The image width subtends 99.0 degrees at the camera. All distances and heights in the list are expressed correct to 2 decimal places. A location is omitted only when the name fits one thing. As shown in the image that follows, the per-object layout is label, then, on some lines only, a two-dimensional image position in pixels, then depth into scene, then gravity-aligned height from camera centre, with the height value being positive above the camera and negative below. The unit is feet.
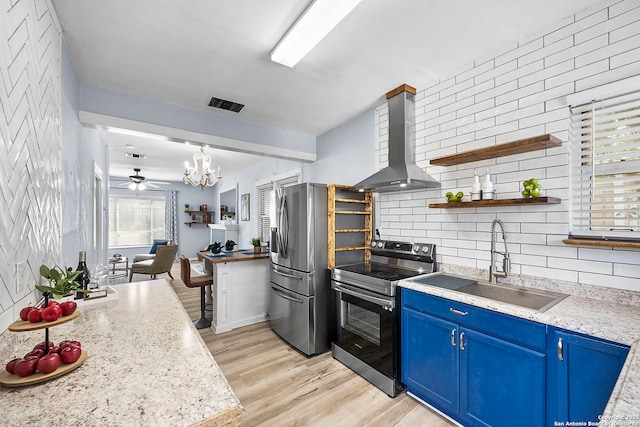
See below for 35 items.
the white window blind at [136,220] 27.37 -0.44
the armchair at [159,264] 18.72 -3.38
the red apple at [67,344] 3.02 -1.43
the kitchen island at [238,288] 11.04 -3.08
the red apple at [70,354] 2.90 -1.48
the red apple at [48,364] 2.69 -1.46
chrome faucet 6.69 -1.14
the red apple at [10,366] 2.68 -1.47
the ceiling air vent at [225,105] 9.65 +4.05
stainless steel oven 7.11 -2.70
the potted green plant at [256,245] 12.70 -1.40
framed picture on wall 22.04 +0.70
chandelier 13.38 +2.17
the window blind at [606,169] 5.26 +0.92
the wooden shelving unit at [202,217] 30.17 -0.16
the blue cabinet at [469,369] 4.84 -3.17
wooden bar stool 11.36 -2.76
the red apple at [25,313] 3.05 -1.08
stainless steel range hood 8.18 +2.15
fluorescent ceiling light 5.17 +3.95
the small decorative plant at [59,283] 3.63 -0.96
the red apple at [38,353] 2.82 -1.42
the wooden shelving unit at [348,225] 9.68 -0.37
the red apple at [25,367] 2.64 -1.47
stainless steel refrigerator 9.24 -1.96
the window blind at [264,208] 19.21 +0.53
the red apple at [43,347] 2.91 -1.40
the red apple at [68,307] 3.32 -1.11
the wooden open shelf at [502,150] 5.80 +1.51
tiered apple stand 2.57 -1.55
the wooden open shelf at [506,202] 5.78 +0.27
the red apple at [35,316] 2.98 -1.09
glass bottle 5.76 -1.29
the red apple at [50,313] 2.99 -1.06
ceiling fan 21.47 +2.78
